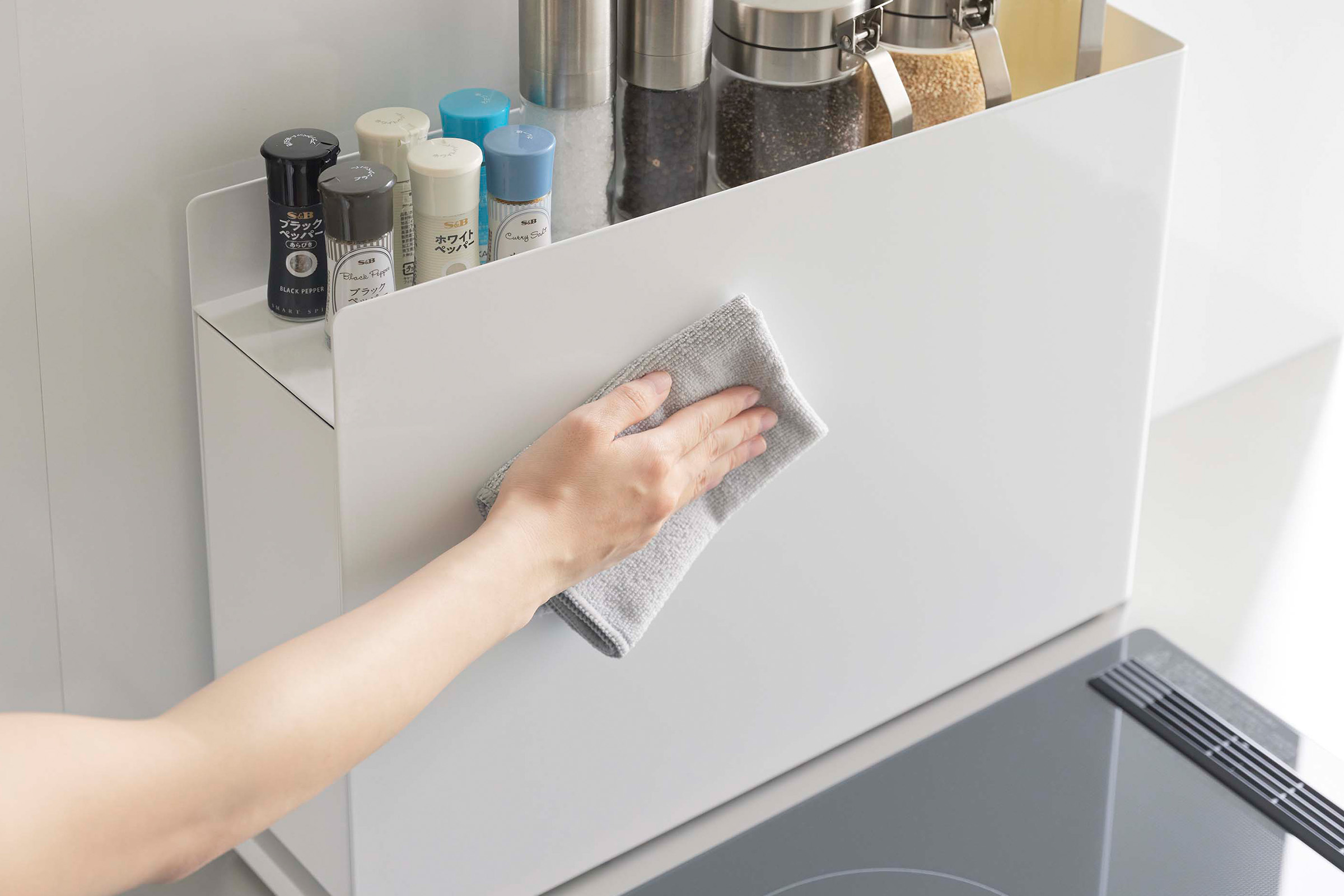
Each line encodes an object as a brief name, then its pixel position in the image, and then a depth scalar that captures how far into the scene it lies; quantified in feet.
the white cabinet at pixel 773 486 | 5.38
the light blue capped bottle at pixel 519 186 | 5.43
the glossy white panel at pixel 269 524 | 5.45
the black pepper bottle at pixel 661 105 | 5.64
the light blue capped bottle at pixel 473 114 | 5.54
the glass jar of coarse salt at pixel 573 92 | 5.54
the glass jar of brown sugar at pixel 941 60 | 5.88
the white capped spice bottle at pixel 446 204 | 5.38
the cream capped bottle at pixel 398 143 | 5.48
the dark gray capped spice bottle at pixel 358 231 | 5.33
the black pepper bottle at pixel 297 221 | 5.45
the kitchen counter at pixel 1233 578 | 6.37
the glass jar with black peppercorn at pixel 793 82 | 5.71
